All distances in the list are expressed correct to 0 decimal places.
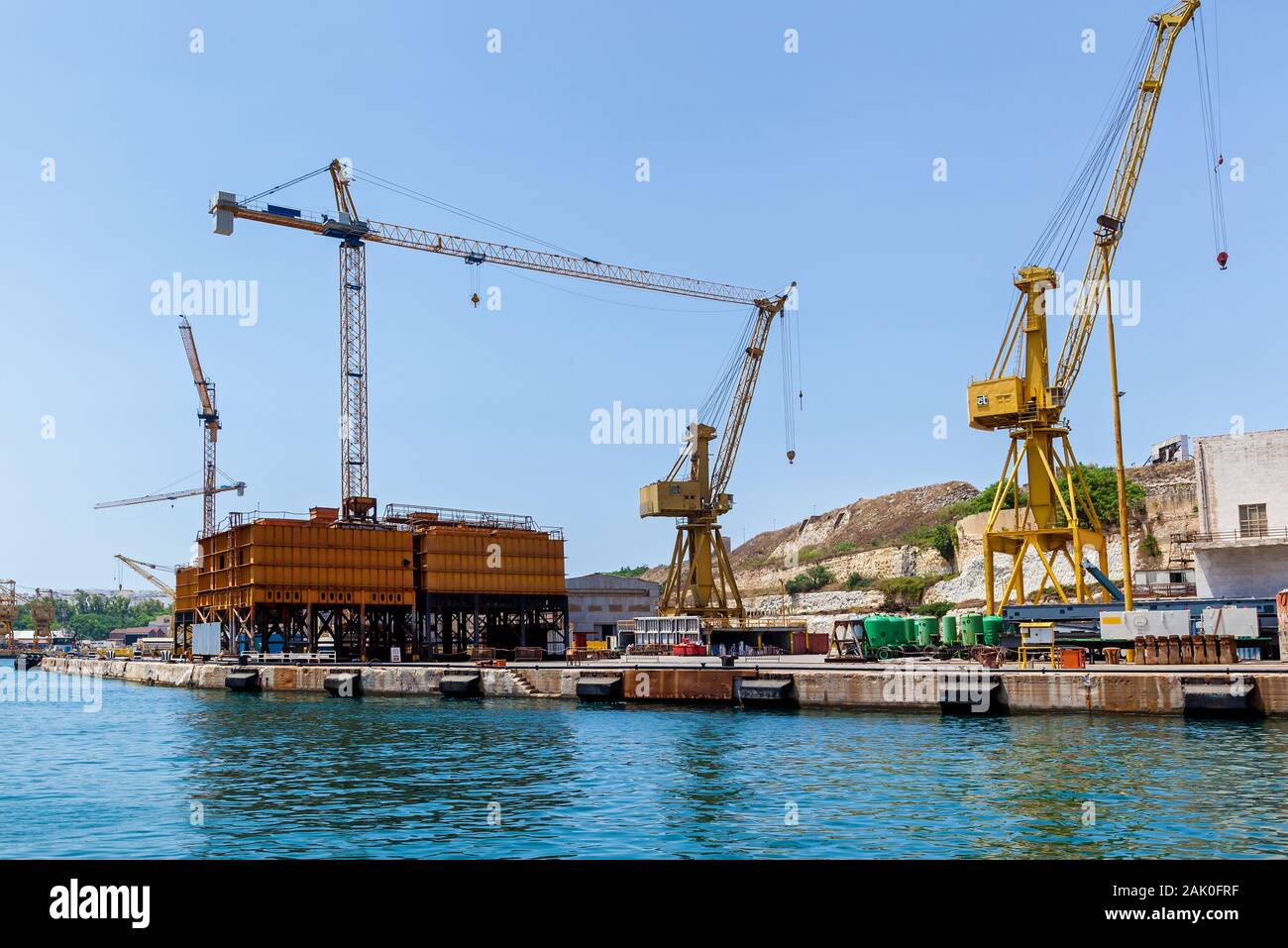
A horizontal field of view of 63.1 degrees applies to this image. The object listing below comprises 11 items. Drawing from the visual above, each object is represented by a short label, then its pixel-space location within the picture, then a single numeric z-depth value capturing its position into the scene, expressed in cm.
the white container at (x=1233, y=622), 4972
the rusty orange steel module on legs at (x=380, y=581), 8450
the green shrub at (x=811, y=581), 16162
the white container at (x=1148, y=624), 5066
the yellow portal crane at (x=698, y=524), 10094
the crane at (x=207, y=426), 17762
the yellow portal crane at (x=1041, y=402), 6919
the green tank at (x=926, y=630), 6912
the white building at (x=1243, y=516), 7269
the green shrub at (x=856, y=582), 15116
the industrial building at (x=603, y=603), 11912
